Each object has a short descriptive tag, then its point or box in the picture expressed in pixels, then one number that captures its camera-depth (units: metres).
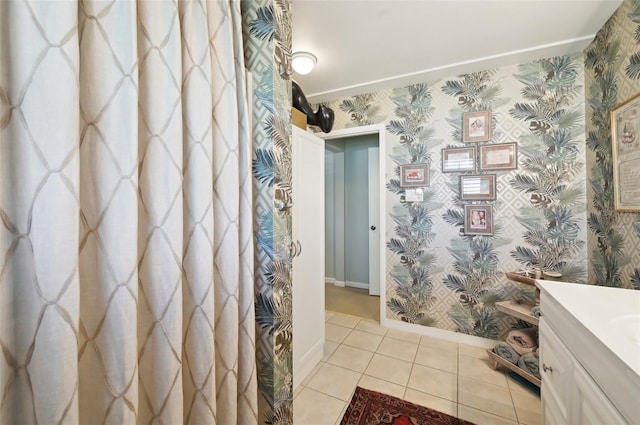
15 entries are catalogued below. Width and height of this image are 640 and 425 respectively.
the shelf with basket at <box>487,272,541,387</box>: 1.68
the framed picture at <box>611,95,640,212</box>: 1.36
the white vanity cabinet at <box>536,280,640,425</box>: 0.58
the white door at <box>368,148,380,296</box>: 3.53
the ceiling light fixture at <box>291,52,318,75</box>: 1.99
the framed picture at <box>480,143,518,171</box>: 2.11
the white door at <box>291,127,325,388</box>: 1.67
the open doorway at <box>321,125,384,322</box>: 3.55
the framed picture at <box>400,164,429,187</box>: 2.41
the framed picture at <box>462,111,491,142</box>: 2.19
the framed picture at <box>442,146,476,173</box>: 2.23
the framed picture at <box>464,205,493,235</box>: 2.19
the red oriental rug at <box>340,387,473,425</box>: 1.43
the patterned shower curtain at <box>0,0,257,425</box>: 0.49
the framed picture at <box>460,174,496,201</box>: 2.17
